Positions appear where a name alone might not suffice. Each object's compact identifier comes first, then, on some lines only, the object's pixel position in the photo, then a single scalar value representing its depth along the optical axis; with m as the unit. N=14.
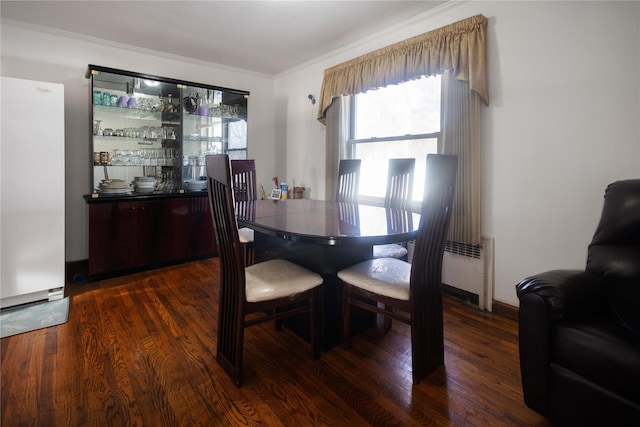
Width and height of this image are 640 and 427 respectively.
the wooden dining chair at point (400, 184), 2.84
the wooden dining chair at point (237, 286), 1.63
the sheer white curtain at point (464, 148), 2.59
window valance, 2.52
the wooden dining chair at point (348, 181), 3.28
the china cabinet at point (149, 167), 3.33
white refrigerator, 2.52
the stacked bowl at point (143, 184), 3.61
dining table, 1.65
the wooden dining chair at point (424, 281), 1.59
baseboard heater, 2.62
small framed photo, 3.57
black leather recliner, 1.18
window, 3.11
